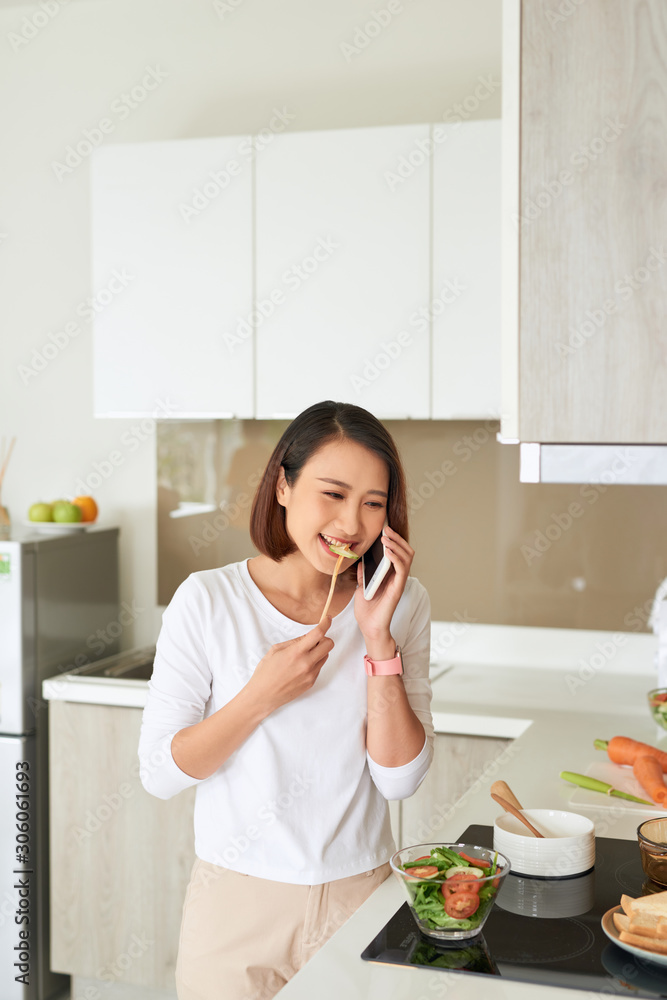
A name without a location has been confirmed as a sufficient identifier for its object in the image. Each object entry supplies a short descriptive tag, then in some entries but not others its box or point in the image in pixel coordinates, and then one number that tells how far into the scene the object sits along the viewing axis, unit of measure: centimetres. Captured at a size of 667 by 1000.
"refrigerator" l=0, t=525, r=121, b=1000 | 267
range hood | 123
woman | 136
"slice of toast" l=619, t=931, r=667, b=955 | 105
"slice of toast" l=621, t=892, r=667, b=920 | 109
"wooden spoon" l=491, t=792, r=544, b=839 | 135
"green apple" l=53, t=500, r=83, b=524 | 298
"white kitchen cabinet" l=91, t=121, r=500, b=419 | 251
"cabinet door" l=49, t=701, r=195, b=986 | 259
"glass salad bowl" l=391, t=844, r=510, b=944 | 108
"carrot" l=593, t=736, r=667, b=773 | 183
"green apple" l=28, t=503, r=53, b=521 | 299
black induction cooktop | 103
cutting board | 165
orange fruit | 303
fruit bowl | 298
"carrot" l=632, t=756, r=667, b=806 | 166
